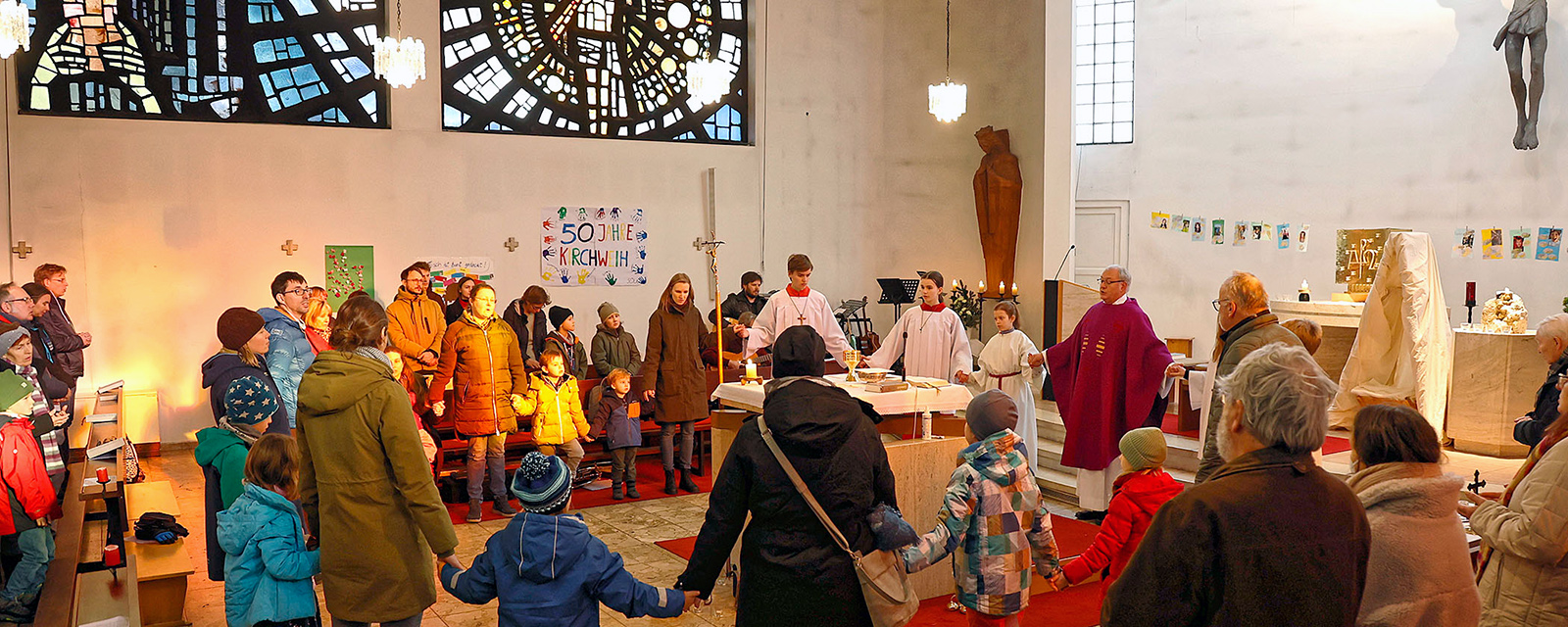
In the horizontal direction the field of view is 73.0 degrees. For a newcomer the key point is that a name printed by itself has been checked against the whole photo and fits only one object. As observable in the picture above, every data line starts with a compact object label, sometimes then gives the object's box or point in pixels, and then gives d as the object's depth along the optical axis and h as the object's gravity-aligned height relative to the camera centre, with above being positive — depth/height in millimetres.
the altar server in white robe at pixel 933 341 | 7758 -646
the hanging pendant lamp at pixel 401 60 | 7730 +1398
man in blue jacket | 5219 -513
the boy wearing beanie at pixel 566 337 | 8000 -647
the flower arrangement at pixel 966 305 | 11961 -573
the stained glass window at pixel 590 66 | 11078 +2016
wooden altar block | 4902 -1060
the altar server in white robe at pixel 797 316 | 6859 -419
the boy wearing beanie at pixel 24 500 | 4145 -1005
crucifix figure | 8562 +1654
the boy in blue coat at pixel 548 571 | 2781 -849
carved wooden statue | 11727 +558
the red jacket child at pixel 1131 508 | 3570 -857
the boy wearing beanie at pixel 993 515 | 3699 -915
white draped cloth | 6676 -525
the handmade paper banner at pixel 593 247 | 11320 +51
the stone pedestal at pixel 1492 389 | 7711 -966
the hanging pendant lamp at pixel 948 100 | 10469 +1520
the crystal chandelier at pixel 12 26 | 6359 +1338
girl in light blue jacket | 3385 -989
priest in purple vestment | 6523 -805
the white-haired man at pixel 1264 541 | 1813 -492
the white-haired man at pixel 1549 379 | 4703 -562
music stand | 11180 -417
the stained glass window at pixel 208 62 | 9359 +1740
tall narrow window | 11812 +2062
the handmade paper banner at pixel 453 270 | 10742 -202
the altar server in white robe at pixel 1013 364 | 7406 -773
